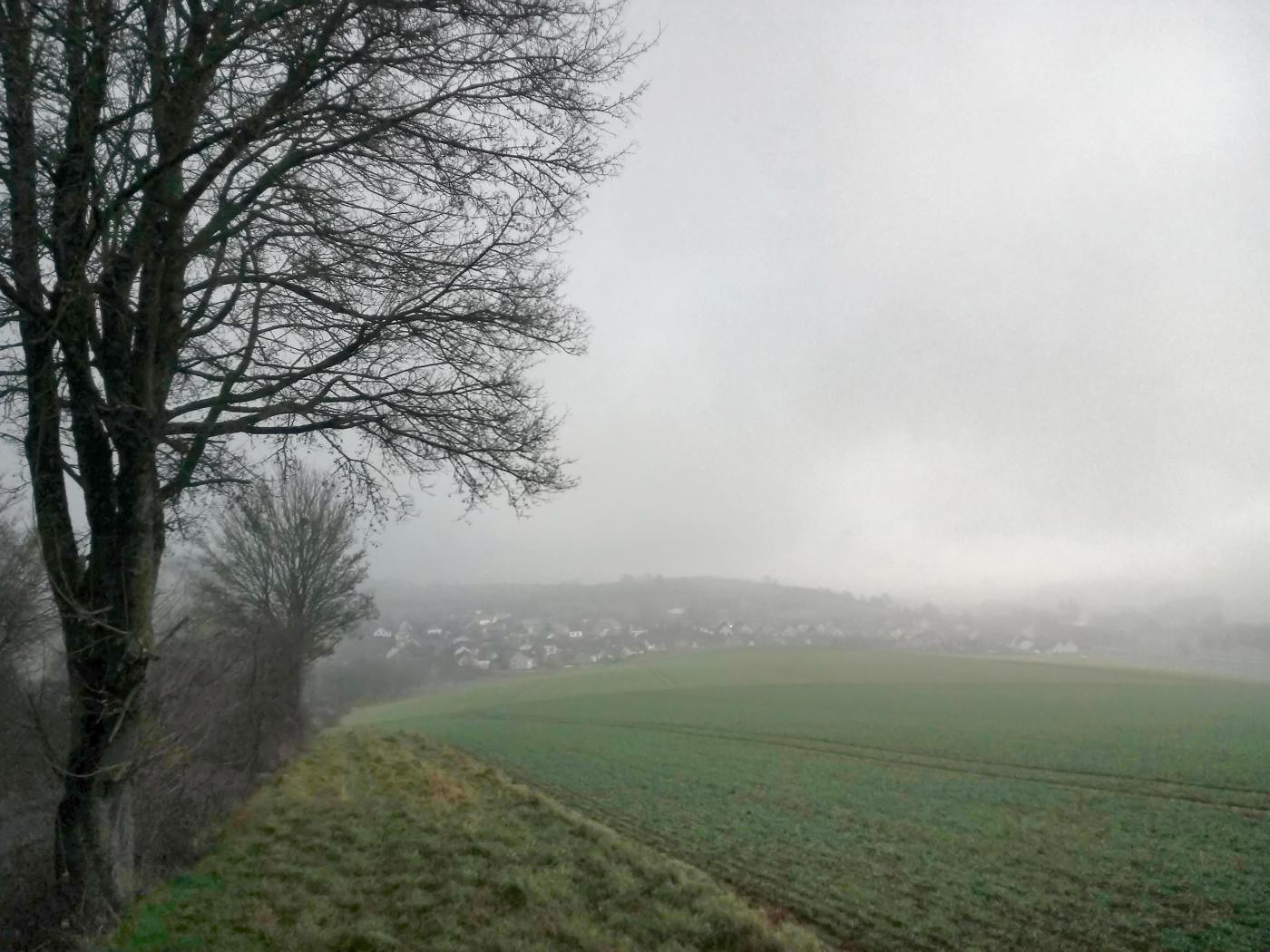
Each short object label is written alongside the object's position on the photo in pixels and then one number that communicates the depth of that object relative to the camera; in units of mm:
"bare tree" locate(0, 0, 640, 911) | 4848
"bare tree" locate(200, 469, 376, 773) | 23406
